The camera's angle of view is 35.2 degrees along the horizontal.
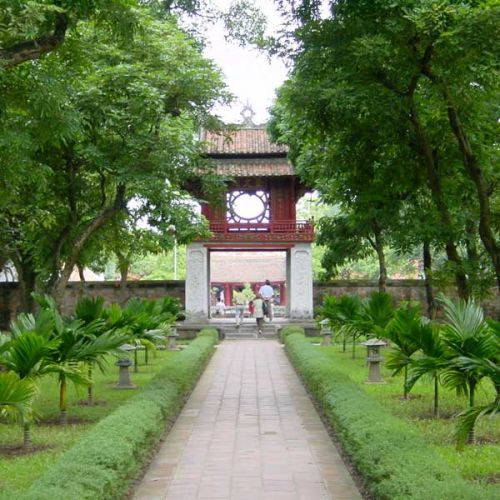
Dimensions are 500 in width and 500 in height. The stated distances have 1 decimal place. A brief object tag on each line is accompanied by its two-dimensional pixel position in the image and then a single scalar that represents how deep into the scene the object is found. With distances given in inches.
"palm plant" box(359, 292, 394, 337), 537.6
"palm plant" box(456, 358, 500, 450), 226.4
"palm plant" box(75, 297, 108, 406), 434.6
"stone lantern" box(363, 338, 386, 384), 511.5
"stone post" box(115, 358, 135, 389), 498.6
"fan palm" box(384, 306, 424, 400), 354.0
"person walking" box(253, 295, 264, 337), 1039.6
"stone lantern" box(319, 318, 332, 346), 865.5
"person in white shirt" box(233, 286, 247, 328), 1079.0
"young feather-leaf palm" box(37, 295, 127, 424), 322.7
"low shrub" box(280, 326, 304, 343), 899.1
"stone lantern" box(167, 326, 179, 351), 853.2
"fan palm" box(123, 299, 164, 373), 487.4
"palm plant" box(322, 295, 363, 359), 576.4
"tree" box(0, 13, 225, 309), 537.0
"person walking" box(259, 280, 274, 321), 1089.3
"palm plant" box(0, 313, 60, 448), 297.1
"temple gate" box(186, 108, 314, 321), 1079.0
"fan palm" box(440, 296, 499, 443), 299.6
